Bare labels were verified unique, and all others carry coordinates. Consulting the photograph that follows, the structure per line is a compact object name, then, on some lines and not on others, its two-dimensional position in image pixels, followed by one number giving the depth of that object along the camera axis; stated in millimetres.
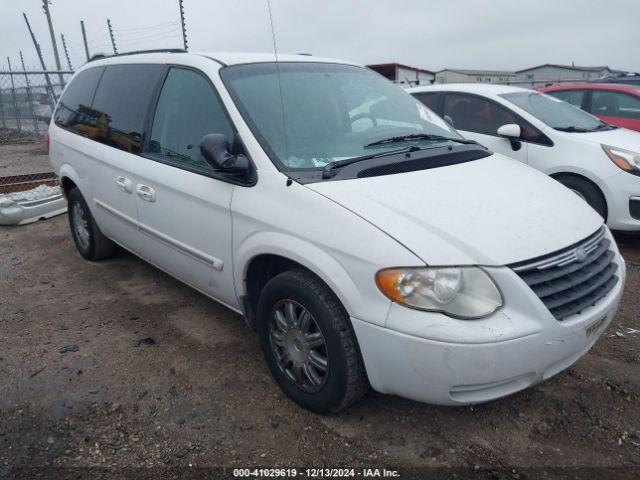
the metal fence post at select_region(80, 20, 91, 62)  20370
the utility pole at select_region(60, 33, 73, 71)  19969
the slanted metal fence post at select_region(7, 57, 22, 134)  15303
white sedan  5121
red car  7805
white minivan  2193
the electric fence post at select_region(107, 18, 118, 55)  13647
